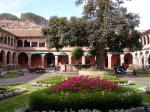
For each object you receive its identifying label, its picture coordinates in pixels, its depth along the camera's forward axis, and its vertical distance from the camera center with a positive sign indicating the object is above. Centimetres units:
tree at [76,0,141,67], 1352 +314
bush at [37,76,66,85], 889 -118
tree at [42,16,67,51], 1463 +307
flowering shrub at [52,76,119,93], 465 -81
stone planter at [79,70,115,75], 1343 -108
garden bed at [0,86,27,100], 622 -135
